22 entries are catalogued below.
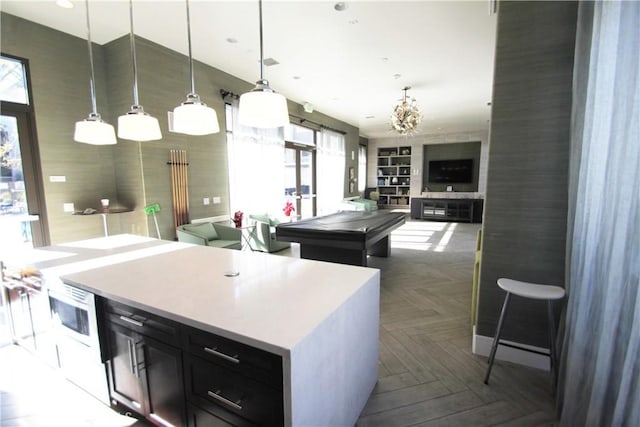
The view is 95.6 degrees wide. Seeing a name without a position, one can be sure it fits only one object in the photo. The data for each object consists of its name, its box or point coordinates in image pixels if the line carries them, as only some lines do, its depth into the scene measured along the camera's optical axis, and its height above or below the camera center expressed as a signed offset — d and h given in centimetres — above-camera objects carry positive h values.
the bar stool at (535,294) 178 -70
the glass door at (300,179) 695 +7
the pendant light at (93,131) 190 +34
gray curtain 117 -23
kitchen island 108 -56
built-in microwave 166 -94
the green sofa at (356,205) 855 -69
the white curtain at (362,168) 1102 +53
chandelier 559 +124
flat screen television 1077 +37
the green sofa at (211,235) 398 -77
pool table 342 -66
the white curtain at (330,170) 801 +32
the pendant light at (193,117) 173 +39
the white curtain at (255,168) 511 +26
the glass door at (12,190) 323 -7
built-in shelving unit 1196 +26
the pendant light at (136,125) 184 +36
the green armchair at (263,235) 529 -97
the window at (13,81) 317 +114
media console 921 -93
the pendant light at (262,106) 151 +40
